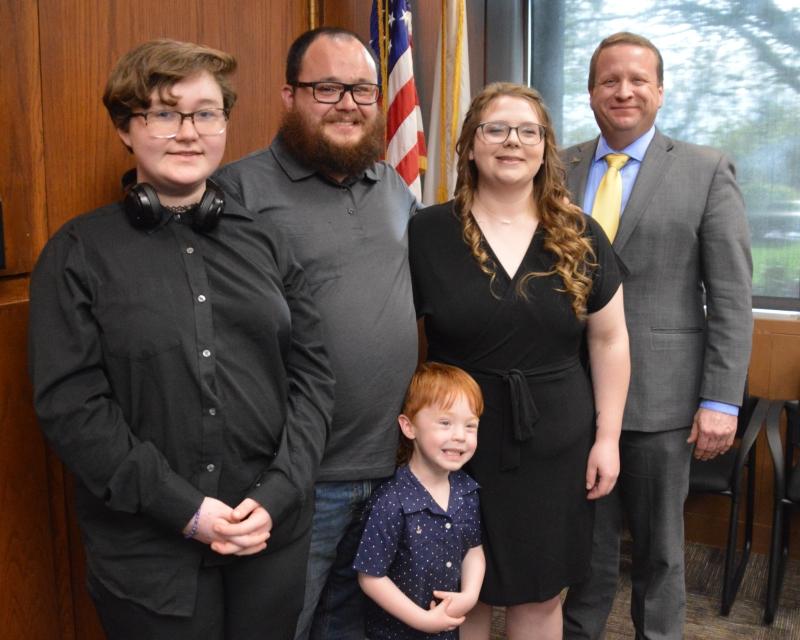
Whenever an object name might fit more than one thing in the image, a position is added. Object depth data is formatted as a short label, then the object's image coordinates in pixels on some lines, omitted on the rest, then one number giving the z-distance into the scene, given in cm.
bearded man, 176
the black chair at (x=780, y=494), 287
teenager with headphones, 128
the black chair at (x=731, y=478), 296
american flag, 303
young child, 180
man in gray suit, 212
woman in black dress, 187
